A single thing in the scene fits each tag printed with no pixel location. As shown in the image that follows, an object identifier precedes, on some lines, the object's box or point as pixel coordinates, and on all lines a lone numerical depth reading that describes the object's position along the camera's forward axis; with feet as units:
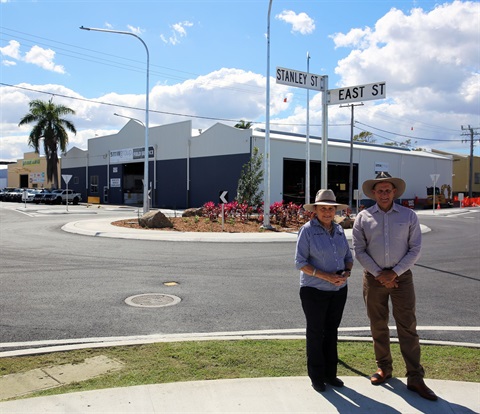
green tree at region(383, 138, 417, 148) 274.57
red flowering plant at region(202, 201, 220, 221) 70.59
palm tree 175.52
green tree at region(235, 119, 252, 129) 162.81
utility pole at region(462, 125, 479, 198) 200.24
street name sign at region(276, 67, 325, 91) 41.86
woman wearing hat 13.25
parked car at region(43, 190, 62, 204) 155.94
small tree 75.56
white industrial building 121.90
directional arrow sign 62.07
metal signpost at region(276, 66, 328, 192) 41.91
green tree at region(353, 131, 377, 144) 294.78
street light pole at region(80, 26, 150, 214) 84.74
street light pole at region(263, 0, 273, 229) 64.49
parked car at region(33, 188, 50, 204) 156.04
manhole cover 23.31
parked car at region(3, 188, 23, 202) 177.49
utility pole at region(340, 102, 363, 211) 132.32
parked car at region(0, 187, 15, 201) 186.50
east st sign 38.34
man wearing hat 13.41
